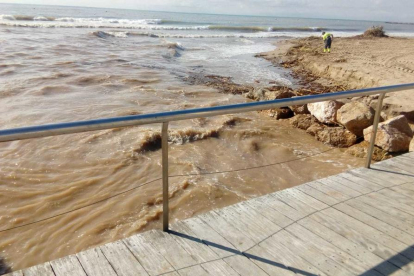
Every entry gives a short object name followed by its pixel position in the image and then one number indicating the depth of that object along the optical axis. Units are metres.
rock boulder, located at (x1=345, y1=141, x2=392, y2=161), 5.80
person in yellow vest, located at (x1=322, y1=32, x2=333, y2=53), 18.95
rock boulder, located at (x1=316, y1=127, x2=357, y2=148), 6.67
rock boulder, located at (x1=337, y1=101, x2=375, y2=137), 6.56
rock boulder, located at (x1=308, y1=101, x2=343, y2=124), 7.40
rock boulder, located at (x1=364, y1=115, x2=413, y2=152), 5.81
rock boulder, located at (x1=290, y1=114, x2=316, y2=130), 7.58
